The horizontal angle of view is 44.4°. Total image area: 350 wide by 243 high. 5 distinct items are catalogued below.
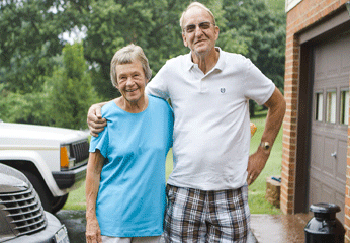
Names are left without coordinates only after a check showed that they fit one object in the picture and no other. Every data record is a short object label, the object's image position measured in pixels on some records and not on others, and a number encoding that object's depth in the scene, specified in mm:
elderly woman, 2383
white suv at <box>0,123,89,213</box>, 5371
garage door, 5152
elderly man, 2498
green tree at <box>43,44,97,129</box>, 17625
